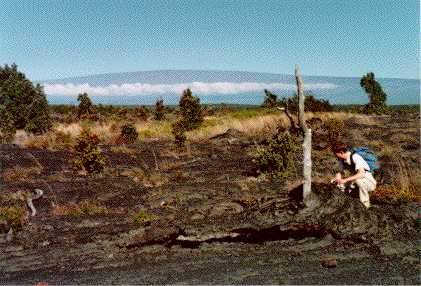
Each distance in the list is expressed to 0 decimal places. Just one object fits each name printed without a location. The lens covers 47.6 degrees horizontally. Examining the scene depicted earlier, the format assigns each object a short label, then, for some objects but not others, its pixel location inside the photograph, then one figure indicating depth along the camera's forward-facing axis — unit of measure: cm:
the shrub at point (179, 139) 1933
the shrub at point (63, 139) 2193
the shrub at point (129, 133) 2373
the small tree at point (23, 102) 2589
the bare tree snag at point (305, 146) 809
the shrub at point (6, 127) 2272
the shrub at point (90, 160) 1465
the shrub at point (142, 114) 4336
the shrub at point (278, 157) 1334
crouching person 832
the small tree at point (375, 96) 3738
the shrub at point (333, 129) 1994
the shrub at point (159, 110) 3850
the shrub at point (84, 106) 4244
